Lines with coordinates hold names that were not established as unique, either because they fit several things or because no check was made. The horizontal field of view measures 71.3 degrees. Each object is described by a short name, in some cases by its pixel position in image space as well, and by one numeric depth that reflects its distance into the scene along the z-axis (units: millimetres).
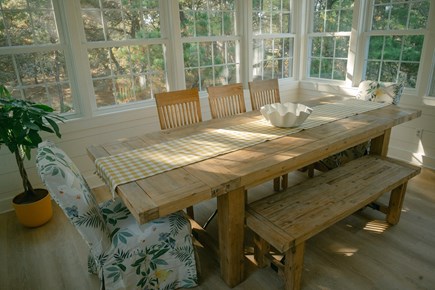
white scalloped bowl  2019
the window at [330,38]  3645
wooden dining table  1334
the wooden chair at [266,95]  2756
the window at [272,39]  3799
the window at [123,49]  2773
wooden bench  1542
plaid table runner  1546
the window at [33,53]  2436
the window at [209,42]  3250
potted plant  2105
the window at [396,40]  3038
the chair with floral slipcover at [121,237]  1368
